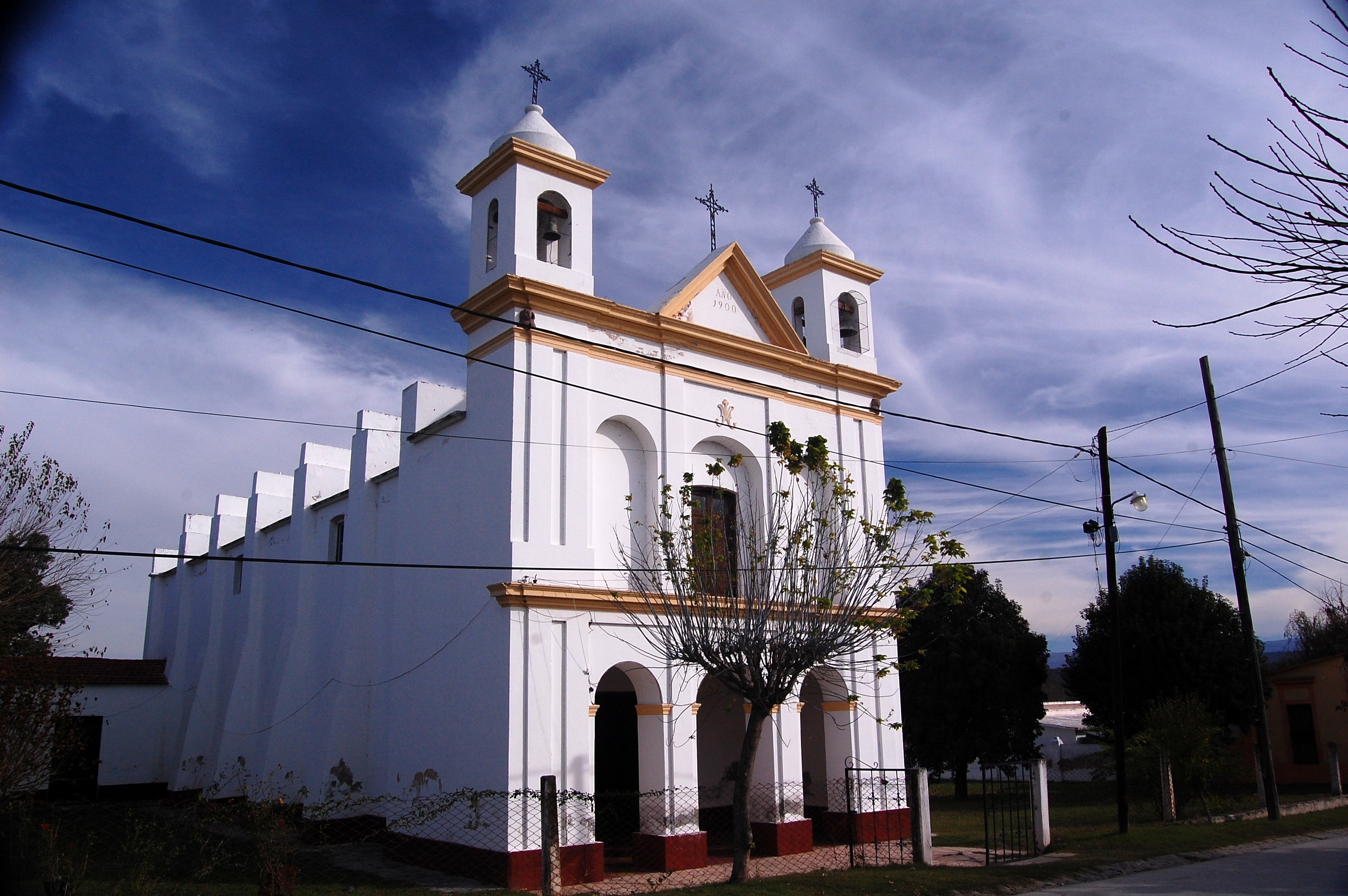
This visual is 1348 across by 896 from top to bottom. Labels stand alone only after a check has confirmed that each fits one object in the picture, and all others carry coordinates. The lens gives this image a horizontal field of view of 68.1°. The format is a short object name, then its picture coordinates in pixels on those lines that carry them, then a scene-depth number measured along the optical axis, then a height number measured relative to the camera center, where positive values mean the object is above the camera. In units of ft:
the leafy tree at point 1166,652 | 94.43 +3.63
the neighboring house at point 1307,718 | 104.06 -3.11
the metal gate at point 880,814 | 57.47 -6.97
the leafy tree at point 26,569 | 50.90 +7.29
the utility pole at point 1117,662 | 61.82 +1.81
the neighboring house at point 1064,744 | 135.74 -7.49
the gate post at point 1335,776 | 83.18 -7.21
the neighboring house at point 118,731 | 83.46 -1.95
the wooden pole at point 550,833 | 37.35 -4.84
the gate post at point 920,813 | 49.34 -5.76
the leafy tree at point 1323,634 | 128.36 +7.89
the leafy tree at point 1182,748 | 71.41 -4.03
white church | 49.75 +9.16
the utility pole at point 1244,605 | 67.72 +5.81
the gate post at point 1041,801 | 54.75 -5.84
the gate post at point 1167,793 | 68.39 -6.90
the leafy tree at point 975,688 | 102.89 +0.56
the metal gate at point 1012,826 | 53.93 -7.84
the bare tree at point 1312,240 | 16.33 +7.52
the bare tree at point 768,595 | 43.24 +4.55
